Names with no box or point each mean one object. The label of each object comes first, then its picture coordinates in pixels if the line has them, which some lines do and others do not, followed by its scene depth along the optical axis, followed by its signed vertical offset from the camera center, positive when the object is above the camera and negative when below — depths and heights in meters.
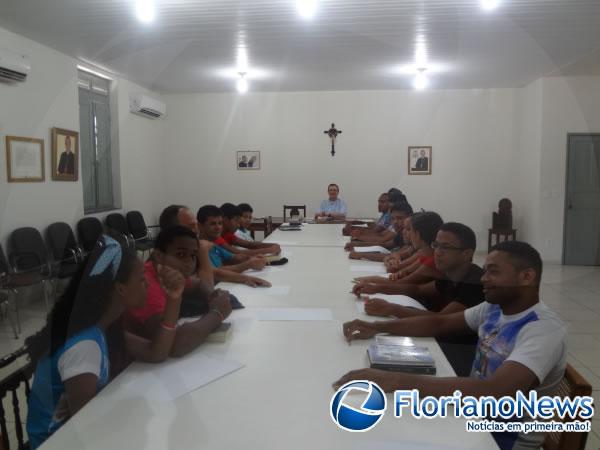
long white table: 1.16 -0.58
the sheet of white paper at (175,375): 1.40 -0.57
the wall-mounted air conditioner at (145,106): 6.97 +1.14
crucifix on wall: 7.90 +0.83
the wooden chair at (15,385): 1.41 -0.57
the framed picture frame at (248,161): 8.13 +0.40
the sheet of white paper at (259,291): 2.53 -0.54
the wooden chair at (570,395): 1.30 -0.59
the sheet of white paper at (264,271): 3.04 -0.53
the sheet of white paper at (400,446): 1.14 -0.59
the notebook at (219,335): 1.79 -0.54
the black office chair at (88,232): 5.47 -0.51
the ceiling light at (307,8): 3.90 +1.43
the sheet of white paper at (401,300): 2.33 -0.54
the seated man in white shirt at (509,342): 1.35 -0.47
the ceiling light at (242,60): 5.43 +1.47
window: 6.09 +0.54
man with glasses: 2.03 -0.44
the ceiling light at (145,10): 3.93 +1.43
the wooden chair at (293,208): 7.50 -0.34
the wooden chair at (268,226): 6.87 -0.56
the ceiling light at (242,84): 6.78 +1.46
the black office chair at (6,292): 3.84 -0.82
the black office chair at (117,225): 6.03 -0.49
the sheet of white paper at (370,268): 3.20 -0.54
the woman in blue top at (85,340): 1.35 -0.44
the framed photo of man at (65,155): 5.27 +0.33
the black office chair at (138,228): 6.54 -0.58
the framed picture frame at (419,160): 7.89 +0.40
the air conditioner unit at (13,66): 4.32 +1.06
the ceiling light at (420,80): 6.47 +1.46
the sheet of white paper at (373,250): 3.91 -0.51
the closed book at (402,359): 1.52 -0.54
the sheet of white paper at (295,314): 2.09 -0.55
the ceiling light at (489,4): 3.85 +1.41
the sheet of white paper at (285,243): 4.39 -0.51
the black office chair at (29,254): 4.49 -0.62
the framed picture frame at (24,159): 4.61 +0.25
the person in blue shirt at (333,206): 7.19 -0.30
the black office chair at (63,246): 4.93 -0.61
